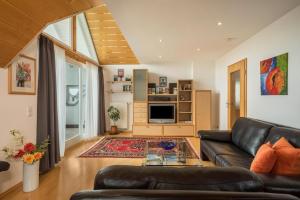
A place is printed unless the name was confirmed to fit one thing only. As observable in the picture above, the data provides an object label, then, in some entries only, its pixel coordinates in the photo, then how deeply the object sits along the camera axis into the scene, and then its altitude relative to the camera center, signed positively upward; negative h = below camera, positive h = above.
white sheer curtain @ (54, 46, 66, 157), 3.74 +0.17
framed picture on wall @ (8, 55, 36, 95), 2.56 +0.33
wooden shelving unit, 6.25 -0.08
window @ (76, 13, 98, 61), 4.94 +1.69
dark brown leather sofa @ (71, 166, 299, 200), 0.93 -0.41
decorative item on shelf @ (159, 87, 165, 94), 6.45 +0.30
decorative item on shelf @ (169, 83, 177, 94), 6.49 +0.44
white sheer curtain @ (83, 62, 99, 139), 5.47 -0.07
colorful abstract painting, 2.80 +0.38
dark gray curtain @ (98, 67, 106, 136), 6.11 -0.27
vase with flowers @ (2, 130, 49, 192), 2.48 -0.77
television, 6.18 -0.47
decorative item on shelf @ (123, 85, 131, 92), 6.59 +0.38
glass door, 4.91 -0.03
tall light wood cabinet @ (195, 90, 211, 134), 5.90 -0.23
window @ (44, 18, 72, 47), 3.57 +1.40
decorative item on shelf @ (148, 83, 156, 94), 6.39 +0.37
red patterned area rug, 4.04 -1.19
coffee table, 2.64 -0.90
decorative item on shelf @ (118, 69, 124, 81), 6.66 +0.93
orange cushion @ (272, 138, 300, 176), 1.70 -0.58
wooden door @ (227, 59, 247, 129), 4.14 +0.19
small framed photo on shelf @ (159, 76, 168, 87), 6.59 +0.62
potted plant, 6.26 -0.54
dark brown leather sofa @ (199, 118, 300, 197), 1.49 -0.67
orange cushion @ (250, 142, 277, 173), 1.75 -0.59
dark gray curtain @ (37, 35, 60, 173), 3.08 -0.11
